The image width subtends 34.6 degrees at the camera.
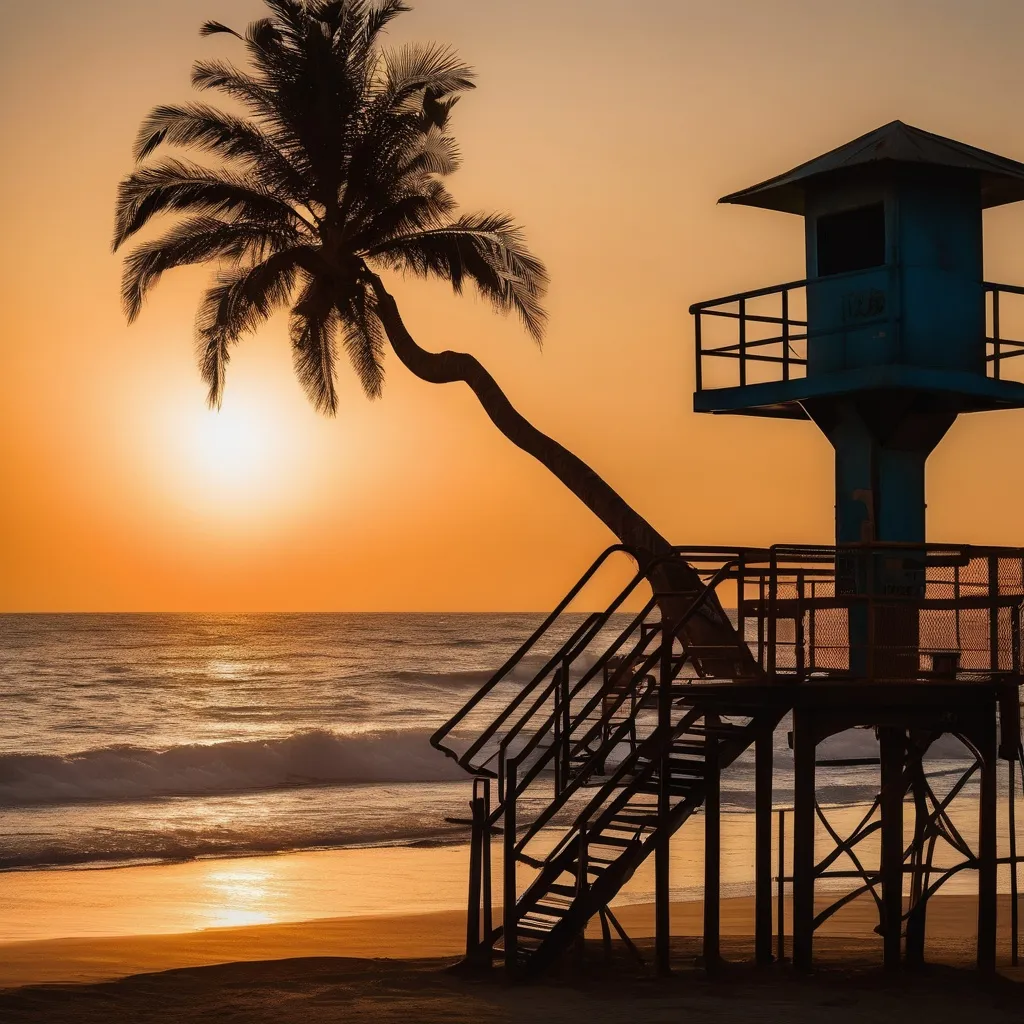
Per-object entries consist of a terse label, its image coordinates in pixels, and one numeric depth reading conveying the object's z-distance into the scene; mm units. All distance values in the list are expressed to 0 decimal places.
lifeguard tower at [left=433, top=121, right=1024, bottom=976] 15234
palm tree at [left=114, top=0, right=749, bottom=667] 22641
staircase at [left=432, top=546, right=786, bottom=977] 14953
